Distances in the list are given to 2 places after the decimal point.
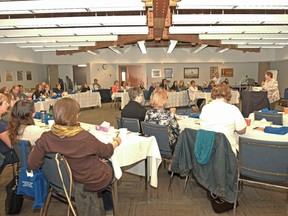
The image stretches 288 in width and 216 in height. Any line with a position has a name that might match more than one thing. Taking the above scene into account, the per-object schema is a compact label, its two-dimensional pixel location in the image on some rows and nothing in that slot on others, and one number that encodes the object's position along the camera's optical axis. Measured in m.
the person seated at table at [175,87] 11.73
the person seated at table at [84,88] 11.38
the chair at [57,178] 1.98
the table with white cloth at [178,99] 10.86
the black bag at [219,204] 2.82
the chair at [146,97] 10.96
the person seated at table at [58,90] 11.08
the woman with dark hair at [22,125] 2.62
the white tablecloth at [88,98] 10.53
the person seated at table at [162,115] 3.49
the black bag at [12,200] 2.81
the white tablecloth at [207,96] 10.27
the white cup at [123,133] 2.81
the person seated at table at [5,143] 2.84
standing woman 6.24
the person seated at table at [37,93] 8.83
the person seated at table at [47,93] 9.13
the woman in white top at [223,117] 2.85
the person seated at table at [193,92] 10.48
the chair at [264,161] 2.37
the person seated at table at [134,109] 4.03
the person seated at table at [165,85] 11.75
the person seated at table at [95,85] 12.72
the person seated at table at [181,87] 11.83
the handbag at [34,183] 2.31
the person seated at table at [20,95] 7.34
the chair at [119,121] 3.93
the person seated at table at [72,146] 1.95
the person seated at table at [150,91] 10.85
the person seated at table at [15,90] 7.37
